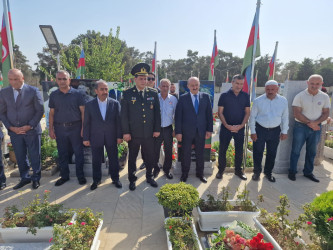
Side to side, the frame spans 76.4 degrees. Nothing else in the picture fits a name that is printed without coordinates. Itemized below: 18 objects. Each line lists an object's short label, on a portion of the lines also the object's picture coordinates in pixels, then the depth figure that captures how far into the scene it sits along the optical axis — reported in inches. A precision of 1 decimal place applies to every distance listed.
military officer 142.6
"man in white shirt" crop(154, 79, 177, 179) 168.7
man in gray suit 146.5
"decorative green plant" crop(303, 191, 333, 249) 71.8
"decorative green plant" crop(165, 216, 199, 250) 83.7
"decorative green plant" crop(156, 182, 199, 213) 97.7
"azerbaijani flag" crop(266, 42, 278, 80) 409.8
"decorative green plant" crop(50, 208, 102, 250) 80.7
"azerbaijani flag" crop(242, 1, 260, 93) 183.3
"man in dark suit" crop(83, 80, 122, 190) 144.2
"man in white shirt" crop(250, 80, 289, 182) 159.8
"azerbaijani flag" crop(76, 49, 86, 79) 366.9
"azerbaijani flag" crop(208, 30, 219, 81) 388.8
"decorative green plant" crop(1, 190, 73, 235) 95.7
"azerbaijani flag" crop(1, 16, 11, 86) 179.0
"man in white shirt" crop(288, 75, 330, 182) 162.4
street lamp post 198.5
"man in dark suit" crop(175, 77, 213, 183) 156.0
